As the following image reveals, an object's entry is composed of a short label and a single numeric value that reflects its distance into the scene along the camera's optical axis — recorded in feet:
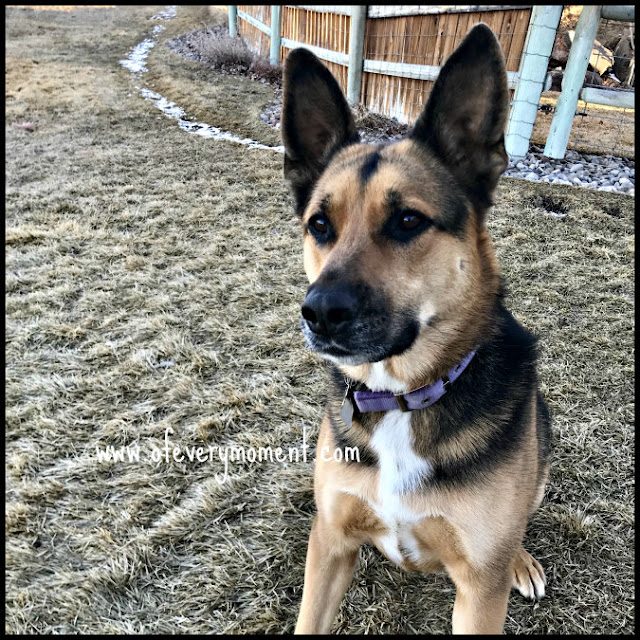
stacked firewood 23.58
